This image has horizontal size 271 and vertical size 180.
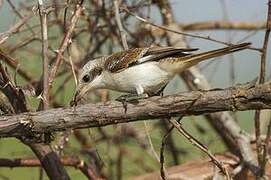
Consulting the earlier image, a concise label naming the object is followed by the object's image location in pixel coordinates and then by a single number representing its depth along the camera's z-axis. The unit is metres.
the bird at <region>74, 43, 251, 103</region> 5.02
